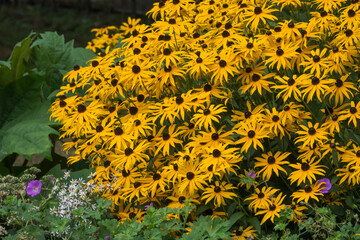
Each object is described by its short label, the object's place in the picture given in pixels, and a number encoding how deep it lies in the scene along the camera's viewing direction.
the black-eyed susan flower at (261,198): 4.28
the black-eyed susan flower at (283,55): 4.57
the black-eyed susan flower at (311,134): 4.29
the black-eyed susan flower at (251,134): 4.31
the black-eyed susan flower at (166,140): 4.54
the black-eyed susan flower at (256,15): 4.97
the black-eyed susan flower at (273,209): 4.27
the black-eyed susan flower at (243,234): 4.39
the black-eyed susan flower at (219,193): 4.31
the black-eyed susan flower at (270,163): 4.40
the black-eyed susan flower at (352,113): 4.43
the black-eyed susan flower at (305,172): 4.26
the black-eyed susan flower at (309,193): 4.25
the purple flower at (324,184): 4.29
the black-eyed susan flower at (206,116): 4.40
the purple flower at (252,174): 4.32
